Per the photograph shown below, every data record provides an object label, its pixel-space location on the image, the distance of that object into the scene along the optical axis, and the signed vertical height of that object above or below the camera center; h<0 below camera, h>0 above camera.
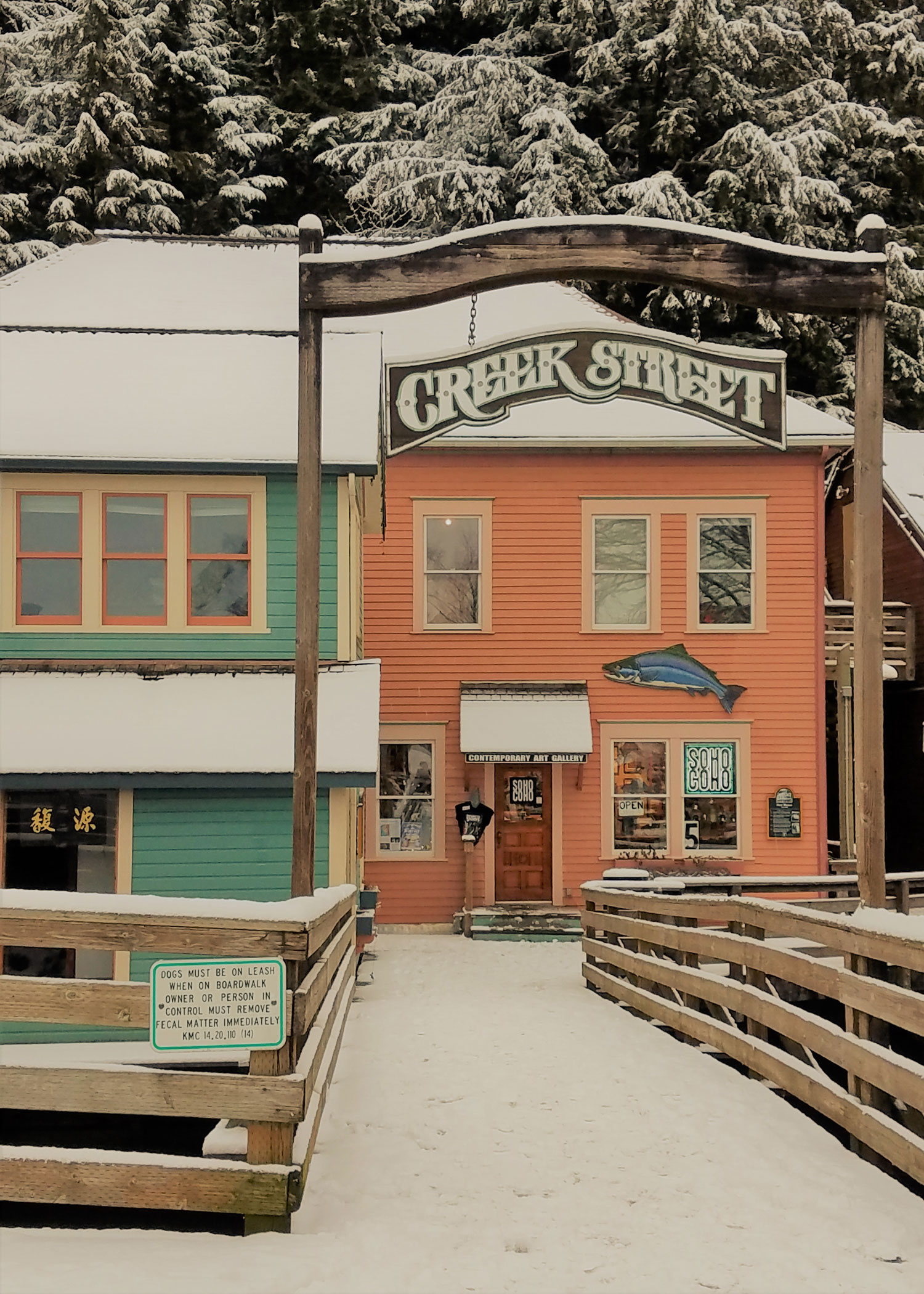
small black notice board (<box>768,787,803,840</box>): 18.22 -0.70
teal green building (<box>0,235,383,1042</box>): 12.24 +1.24
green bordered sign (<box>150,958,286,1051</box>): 4.98 -0.91
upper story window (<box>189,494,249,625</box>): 13.28 +2.01
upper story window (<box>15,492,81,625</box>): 13.12 +1.96
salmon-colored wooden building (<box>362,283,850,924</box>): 18.12 +1.56
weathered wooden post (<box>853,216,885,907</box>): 7.00 +0.82
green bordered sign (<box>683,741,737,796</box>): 18.20 -0.18
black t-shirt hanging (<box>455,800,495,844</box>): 17.58 -0.75
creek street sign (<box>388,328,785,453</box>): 7.70 +2.18
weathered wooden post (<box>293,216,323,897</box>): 7.04 +0.92
